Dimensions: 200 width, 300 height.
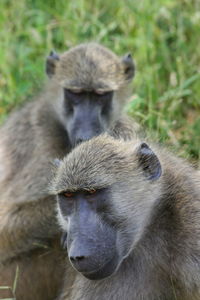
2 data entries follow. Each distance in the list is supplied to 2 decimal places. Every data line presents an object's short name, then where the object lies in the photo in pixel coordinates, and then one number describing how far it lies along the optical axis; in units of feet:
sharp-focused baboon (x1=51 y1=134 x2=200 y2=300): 27.43
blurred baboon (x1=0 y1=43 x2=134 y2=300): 37.29
